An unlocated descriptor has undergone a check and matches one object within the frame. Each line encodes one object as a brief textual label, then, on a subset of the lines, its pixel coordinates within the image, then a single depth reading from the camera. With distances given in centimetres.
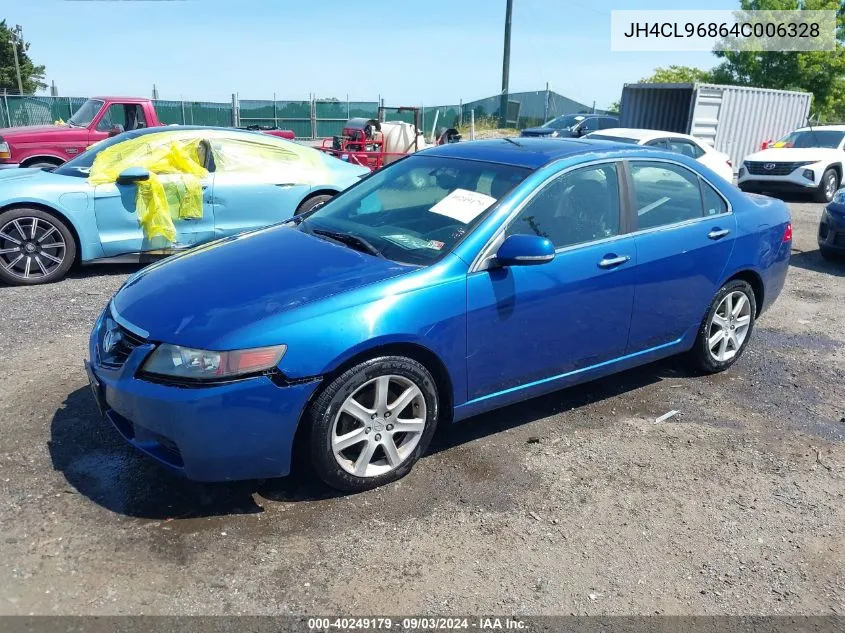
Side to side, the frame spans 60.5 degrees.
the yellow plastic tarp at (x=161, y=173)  705
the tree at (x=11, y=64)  4866
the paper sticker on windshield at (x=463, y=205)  381
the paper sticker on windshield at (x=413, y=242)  370
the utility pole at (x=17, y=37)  4772
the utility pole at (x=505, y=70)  3244
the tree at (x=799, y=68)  3052
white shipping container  1684
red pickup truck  1148
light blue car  664
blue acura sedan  307
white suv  1467
